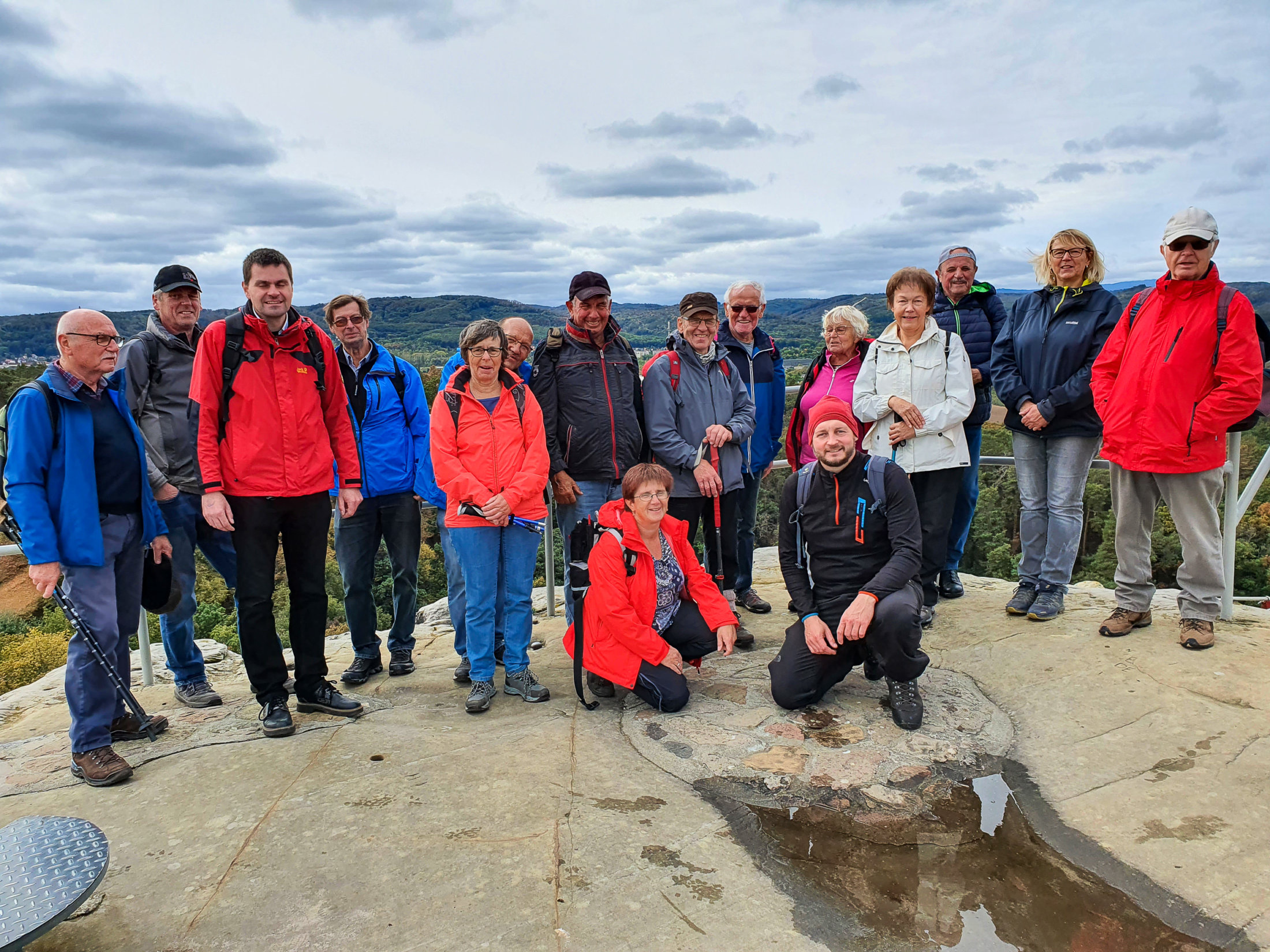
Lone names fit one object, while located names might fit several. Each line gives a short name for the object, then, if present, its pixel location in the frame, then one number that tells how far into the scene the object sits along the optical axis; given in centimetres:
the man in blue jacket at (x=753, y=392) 521
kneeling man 380
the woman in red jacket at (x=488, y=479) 409
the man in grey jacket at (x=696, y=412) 479
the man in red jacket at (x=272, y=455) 365
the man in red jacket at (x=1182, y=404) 415
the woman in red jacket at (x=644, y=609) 401
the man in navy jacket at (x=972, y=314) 510
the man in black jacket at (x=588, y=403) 464
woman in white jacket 460
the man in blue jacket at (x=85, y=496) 335
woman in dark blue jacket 470
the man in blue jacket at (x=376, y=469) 463
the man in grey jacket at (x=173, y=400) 424
